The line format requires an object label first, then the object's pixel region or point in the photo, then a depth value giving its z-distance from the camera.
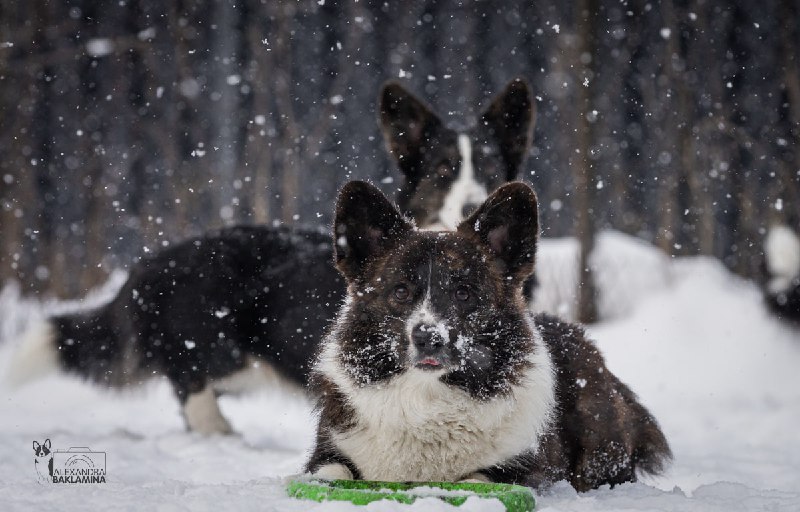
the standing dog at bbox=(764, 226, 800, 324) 8.22
